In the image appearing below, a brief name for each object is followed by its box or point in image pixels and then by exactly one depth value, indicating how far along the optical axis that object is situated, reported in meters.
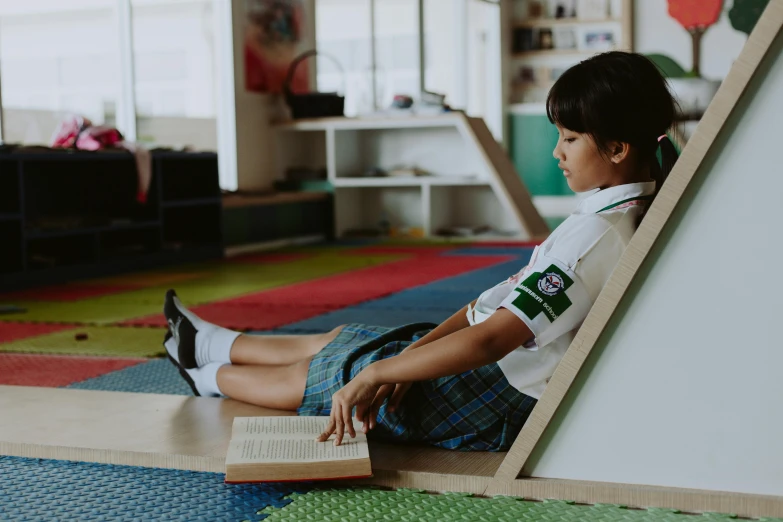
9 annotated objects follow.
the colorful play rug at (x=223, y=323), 1.46
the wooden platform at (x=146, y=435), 1.59
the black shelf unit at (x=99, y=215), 4.72
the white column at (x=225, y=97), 6.73
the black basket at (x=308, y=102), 7.45
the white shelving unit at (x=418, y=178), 7.23
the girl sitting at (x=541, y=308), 1.48
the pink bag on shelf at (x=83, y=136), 5.23
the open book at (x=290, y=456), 1.50
